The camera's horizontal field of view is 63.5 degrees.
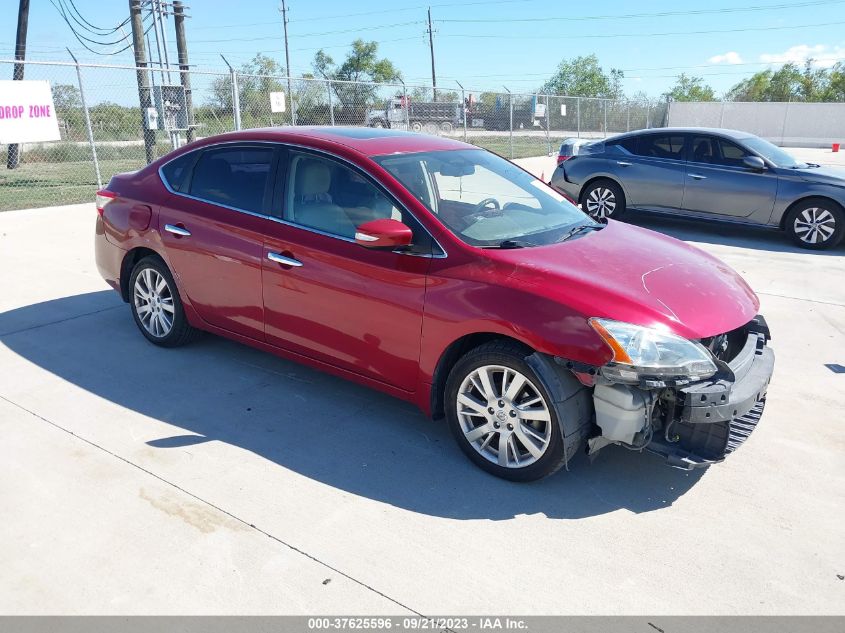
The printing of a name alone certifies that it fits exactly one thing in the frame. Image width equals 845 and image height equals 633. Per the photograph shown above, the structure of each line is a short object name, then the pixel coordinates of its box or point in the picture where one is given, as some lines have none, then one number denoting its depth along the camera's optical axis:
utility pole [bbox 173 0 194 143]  21.92
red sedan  3.21
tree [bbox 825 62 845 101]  55.94
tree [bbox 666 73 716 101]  67.94
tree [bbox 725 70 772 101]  62.53
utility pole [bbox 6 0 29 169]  18.19
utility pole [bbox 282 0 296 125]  59.03
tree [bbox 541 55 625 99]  78.56
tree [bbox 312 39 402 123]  73.75
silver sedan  9.10
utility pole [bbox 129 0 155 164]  14.91
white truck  20.02
